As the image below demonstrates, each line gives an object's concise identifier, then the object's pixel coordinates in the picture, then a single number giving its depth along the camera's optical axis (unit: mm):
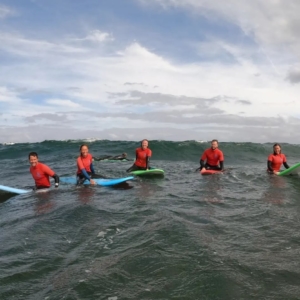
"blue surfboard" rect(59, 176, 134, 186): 11266
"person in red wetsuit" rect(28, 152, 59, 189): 10164
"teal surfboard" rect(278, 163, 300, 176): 13452
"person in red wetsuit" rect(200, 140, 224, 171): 14719
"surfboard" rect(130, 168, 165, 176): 13732
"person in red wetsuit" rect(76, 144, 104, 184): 11355
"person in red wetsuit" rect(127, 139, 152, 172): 14295
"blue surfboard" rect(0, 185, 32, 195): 10350
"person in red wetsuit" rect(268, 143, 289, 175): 14555
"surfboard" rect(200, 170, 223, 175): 14344
